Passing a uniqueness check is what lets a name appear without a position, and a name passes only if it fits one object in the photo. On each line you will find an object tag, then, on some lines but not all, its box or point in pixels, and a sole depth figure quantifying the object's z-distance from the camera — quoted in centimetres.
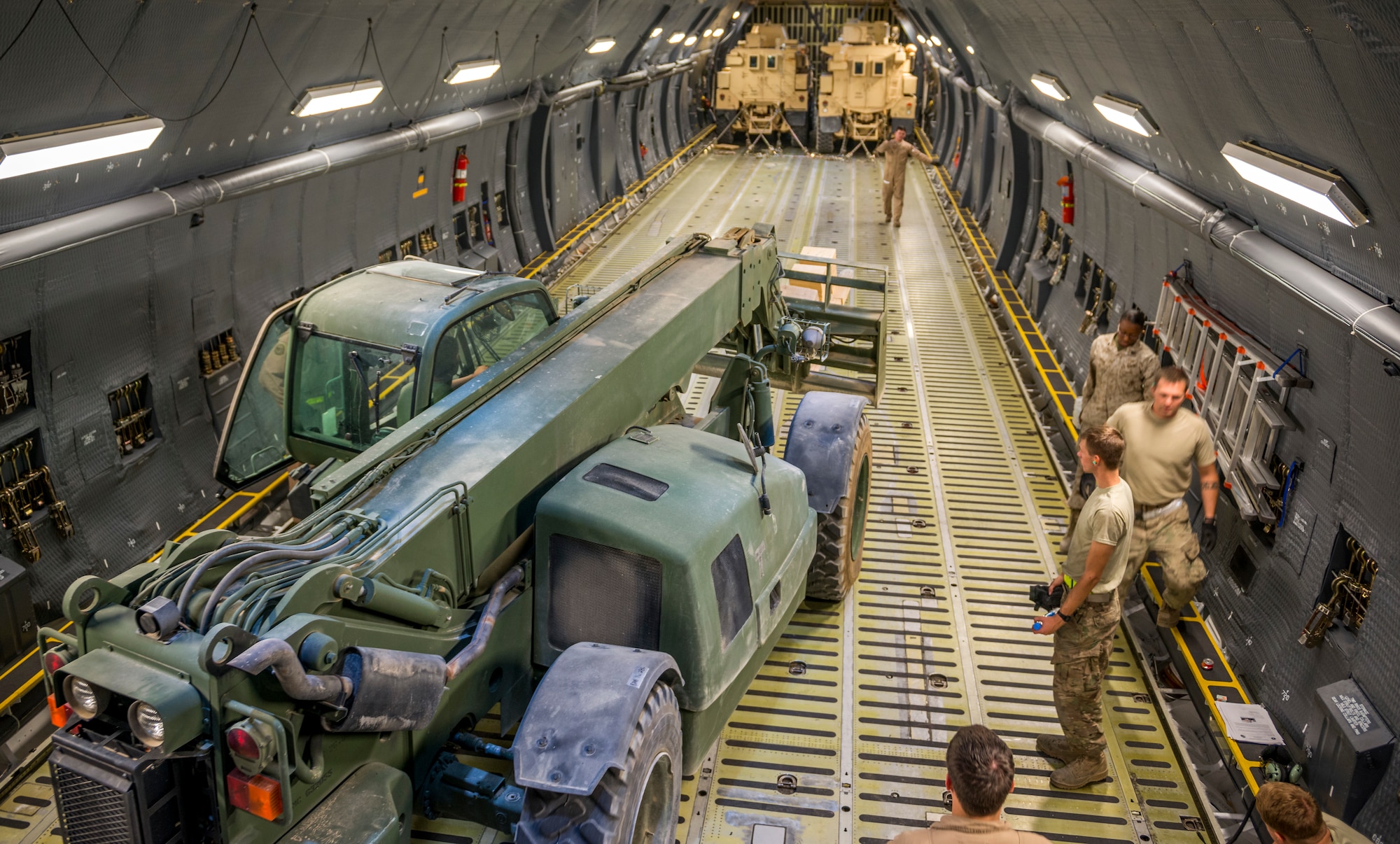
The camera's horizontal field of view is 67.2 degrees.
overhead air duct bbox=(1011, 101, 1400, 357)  479
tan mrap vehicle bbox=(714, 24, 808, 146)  2675
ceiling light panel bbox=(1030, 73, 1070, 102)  1023
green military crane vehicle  312
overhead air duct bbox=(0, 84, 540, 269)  596
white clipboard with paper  560
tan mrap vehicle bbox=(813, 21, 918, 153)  2558
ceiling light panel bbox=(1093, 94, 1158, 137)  757
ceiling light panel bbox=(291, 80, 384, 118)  818
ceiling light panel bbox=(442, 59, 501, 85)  1058
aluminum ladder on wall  633
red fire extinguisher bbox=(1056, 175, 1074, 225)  1198
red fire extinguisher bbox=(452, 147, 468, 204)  1274
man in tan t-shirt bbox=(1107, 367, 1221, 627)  605
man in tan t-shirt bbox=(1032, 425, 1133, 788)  498
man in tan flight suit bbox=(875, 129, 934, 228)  1728
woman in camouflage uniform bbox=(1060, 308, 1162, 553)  727
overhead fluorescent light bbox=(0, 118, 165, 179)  531
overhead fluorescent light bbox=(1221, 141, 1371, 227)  467
